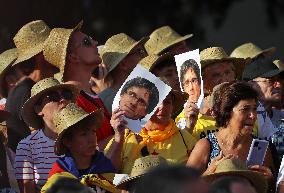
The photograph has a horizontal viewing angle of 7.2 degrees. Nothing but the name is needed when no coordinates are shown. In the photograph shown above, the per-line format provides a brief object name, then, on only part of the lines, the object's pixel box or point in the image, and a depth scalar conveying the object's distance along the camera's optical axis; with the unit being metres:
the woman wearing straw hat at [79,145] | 13.66
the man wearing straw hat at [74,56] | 15.73
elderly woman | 14.04
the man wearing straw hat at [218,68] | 16.57
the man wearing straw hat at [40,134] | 14.50
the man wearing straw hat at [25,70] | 15.79
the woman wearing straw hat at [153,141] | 14.13
